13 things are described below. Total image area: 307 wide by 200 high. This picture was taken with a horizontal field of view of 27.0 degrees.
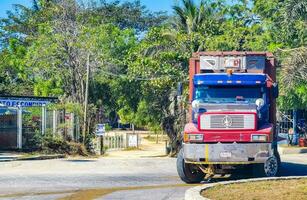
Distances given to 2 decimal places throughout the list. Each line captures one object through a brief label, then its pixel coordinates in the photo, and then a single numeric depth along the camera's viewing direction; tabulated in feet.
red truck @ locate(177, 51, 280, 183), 51.44
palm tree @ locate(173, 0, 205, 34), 125.39
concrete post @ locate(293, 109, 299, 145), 119.96
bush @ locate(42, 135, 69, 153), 90.33
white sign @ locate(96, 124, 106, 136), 95.20
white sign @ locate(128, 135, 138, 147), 137.80
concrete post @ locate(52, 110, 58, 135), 92.69
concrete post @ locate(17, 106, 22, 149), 91.76
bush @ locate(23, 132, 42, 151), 90.98
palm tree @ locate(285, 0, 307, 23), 61.36
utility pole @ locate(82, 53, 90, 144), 94.46
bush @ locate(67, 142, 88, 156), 91.15
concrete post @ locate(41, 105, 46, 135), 92.75
